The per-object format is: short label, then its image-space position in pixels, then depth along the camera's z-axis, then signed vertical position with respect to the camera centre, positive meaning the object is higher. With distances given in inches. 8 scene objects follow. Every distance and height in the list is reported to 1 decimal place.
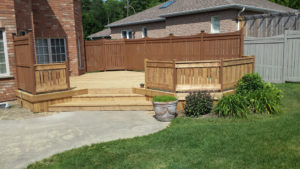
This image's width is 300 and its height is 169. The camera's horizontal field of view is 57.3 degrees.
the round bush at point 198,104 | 320.8 -60.9
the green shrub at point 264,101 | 315.9 -59.0
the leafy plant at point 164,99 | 316.2 -53.1
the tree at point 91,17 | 2123.2 +388.1
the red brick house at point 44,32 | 414.6 +43.0
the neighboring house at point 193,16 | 660.7 +101.4
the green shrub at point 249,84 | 349.7 -42.3
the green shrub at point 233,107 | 304.8 -62.1
